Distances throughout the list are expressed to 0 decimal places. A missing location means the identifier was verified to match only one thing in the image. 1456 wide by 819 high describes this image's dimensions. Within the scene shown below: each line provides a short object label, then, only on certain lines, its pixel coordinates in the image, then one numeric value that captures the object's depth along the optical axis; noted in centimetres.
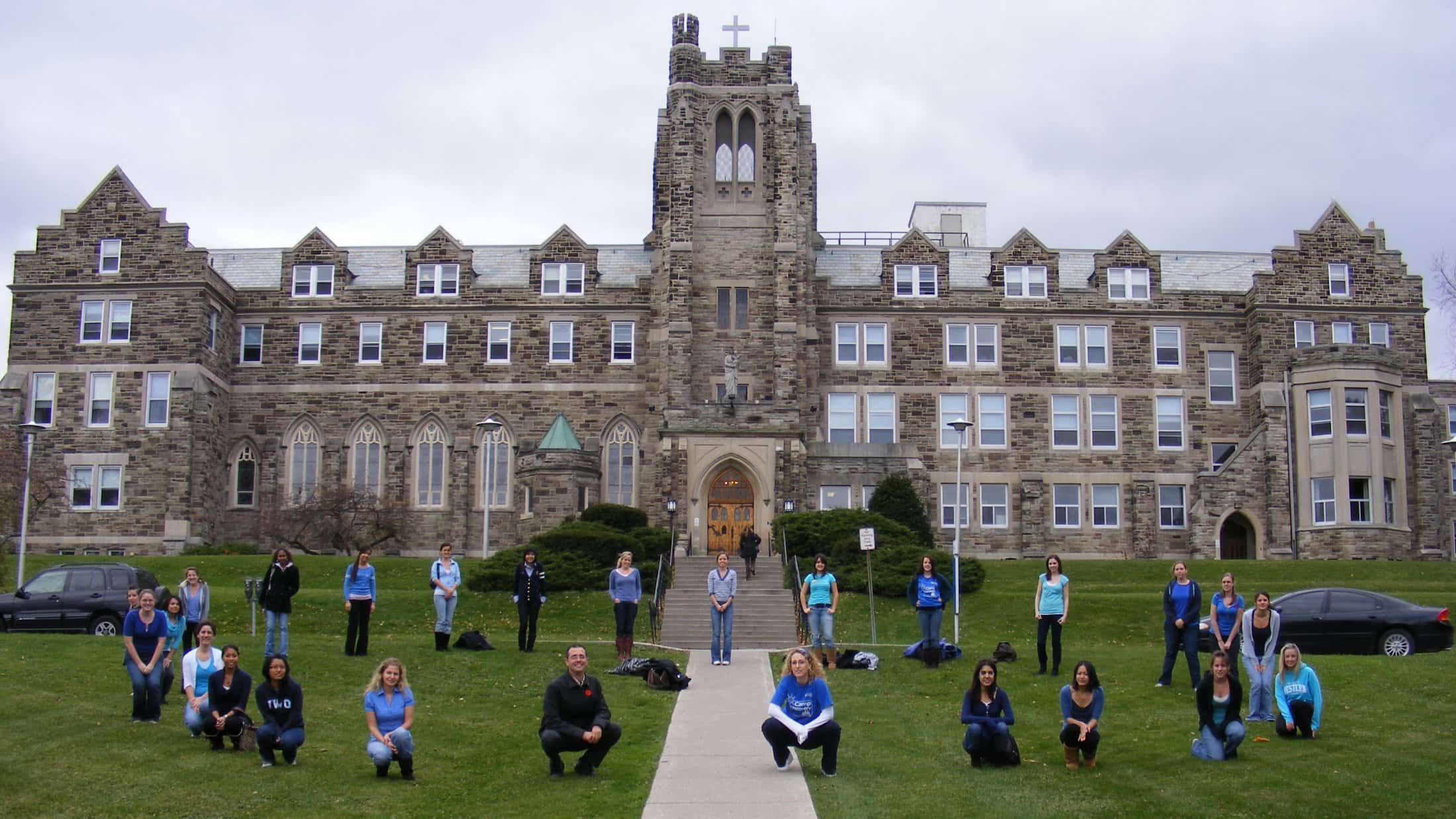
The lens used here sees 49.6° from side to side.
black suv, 2783
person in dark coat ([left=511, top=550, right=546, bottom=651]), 2611
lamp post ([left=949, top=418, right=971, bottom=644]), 3084
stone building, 4941
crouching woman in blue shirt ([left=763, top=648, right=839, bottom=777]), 1658
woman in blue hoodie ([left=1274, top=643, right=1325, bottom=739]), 1823
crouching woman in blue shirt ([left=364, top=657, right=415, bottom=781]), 1641
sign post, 3088
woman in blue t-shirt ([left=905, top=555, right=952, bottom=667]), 2486
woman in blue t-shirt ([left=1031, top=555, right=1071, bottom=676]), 2316
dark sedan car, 2630
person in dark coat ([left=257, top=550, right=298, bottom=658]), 2330
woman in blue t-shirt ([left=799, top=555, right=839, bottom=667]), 2544
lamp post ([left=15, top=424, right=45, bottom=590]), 3528
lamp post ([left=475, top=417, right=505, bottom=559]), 4269
